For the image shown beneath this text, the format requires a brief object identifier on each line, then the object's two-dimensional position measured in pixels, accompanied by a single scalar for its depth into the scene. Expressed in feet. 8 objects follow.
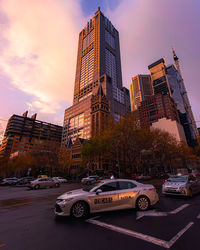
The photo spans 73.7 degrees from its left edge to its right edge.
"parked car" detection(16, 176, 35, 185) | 106.22
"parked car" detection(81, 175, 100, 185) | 88.48
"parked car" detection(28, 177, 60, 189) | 65.53
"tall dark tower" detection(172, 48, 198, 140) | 485.89
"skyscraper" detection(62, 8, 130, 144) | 403.52
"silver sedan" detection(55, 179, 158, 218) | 19.30
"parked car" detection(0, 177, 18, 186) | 105.22
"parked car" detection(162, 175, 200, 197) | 31.73
